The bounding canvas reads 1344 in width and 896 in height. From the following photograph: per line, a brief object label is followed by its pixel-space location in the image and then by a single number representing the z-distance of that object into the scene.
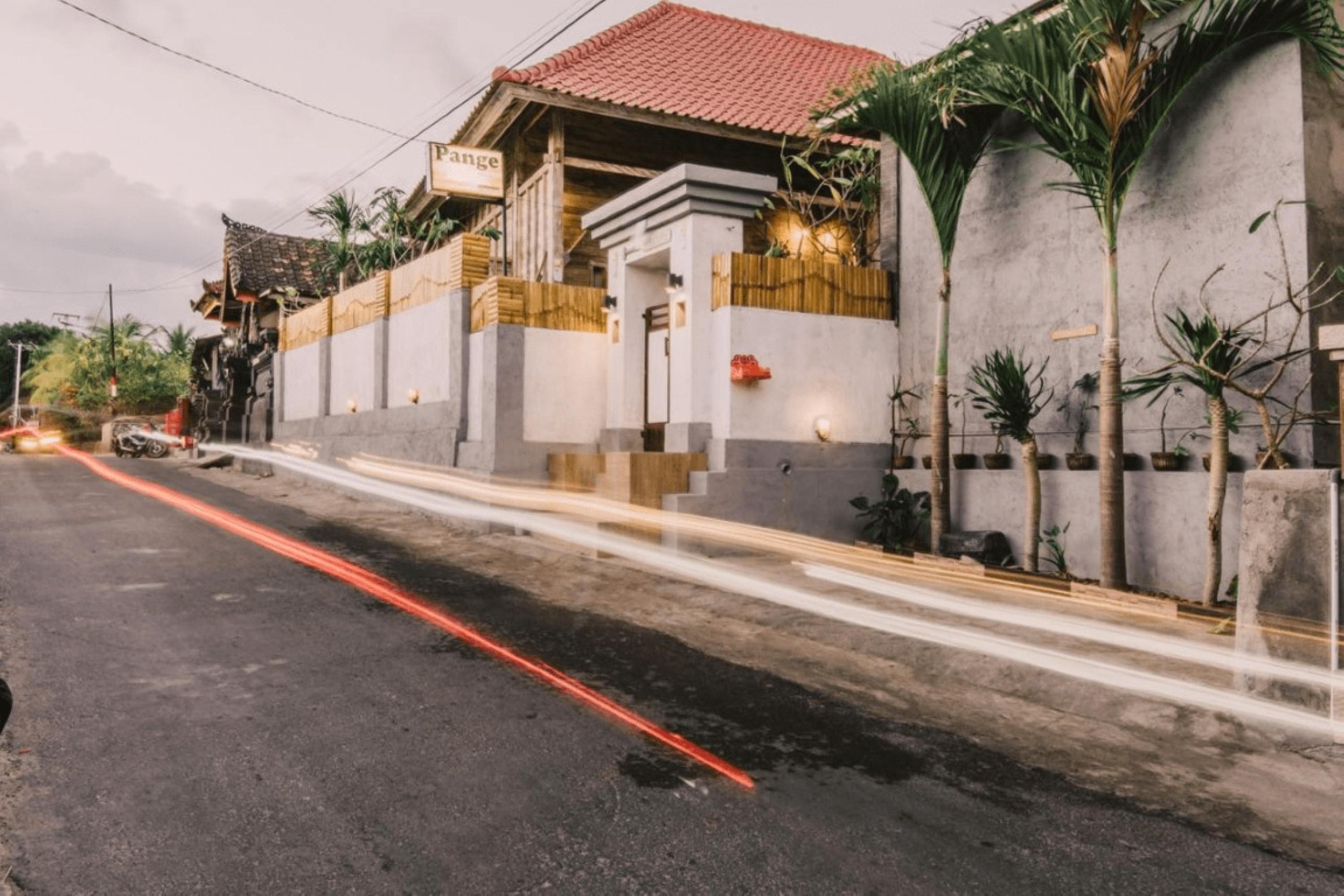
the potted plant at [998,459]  9.91
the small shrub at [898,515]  10.71
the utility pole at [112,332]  45.61
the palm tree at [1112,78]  7.27
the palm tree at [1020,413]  8.77
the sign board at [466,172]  14.48
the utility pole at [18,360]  53.44
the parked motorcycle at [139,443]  28.39
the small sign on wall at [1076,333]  9.17
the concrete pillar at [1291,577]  4.44
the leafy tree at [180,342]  52.56
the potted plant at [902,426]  11.45
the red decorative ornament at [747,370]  10.52
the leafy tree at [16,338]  69.12
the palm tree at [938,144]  9.22
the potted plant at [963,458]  10.30
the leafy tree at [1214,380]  7.05
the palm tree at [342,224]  20.92
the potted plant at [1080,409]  9.02
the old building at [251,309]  23.77
